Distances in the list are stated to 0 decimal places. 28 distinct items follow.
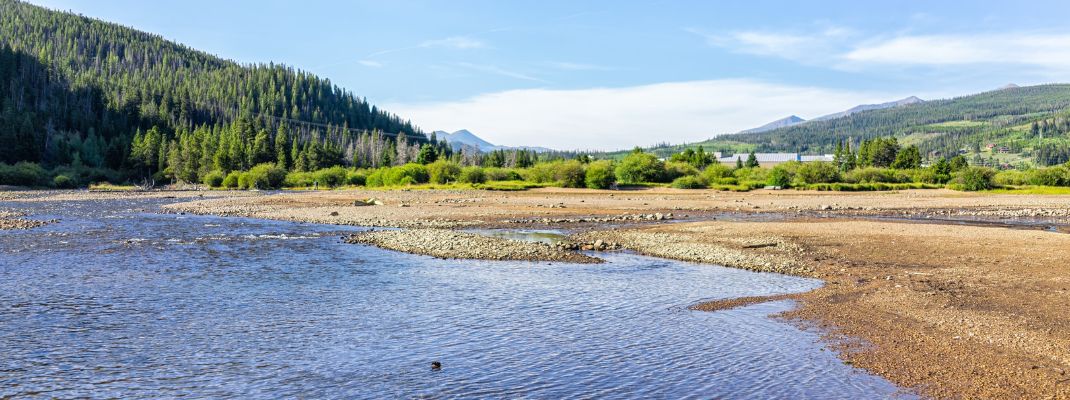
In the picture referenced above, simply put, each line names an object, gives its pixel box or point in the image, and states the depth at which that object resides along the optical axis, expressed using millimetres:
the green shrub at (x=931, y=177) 112250
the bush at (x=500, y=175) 119312
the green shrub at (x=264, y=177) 123562
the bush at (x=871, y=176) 117625
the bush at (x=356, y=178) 127562
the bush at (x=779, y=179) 108250
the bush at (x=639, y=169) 112875
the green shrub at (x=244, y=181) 122644
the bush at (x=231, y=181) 124500
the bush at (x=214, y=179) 128375
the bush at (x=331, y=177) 124625
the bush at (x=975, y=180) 97438
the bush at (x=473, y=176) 115688
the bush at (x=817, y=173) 114588
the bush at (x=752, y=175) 112231
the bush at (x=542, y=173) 113312
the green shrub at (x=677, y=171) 117938
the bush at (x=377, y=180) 121500
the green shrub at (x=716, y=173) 113200
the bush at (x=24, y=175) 108188
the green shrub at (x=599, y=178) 106500
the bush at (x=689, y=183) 107000
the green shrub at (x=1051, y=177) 98875
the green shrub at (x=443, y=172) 120931
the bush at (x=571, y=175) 107125
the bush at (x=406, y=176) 118325
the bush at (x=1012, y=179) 102062
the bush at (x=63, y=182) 114438
